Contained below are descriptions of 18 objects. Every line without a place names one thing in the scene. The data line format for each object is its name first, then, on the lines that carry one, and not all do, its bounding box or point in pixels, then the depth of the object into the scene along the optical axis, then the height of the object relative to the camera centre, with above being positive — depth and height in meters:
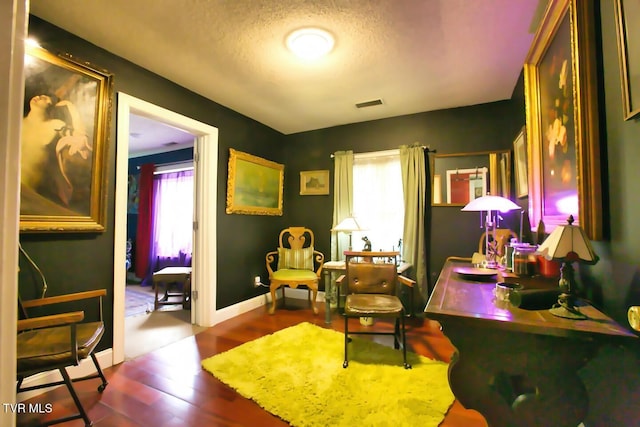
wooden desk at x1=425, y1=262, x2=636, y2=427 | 0.99 -0.52
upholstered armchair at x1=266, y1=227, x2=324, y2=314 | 3.44 -0.49
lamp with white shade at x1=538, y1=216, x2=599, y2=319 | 1.02 -0.12
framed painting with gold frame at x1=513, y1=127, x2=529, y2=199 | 2.27 +0.53
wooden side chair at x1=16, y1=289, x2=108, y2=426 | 1.48 -0.67
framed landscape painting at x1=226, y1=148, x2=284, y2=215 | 3.38 +0.55
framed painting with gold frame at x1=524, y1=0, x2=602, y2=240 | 1.12 +0.52
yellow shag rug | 1.64 -1.11
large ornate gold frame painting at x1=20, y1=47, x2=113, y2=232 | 1.82 +0.59
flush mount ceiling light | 1.99 +1.38
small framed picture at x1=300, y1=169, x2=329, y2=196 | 4.07 +0.64
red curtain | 5.27 +0.19
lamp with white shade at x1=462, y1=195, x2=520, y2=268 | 2.00 +0.14
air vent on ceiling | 3.15 +1.41
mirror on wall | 3.01 +0.55
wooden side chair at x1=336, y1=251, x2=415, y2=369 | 2.46 -0.55
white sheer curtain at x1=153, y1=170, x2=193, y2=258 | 4.91 +0.24
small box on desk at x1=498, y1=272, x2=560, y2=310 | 1.18 -0.32
